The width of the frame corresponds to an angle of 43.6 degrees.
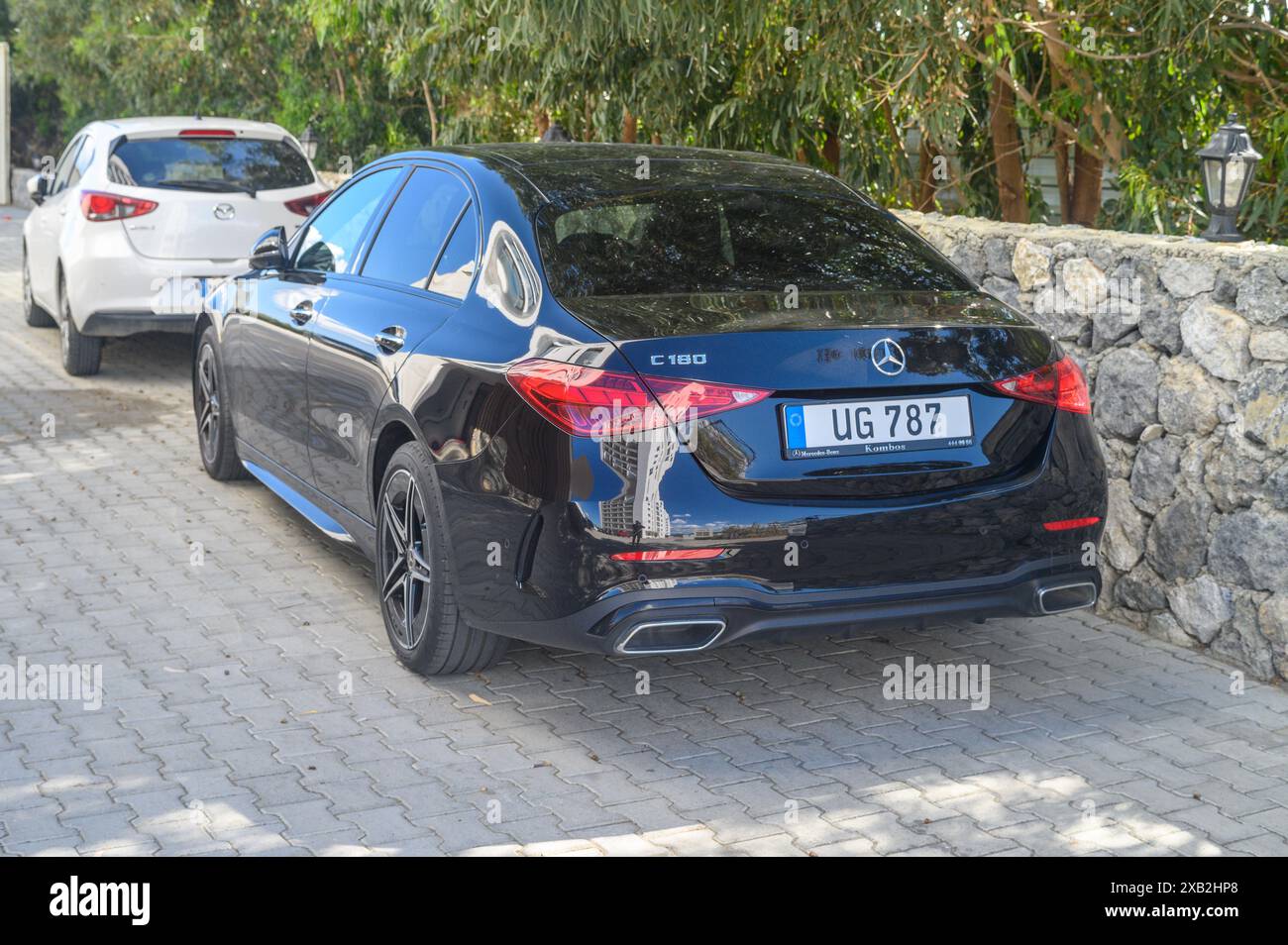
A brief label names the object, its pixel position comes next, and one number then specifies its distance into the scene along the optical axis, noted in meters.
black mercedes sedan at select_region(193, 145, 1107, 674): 4.43
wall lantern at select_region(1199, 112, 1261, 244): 5.98
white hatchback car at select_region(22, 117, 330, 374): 10.58
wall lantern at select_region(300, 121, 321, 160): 15.95
